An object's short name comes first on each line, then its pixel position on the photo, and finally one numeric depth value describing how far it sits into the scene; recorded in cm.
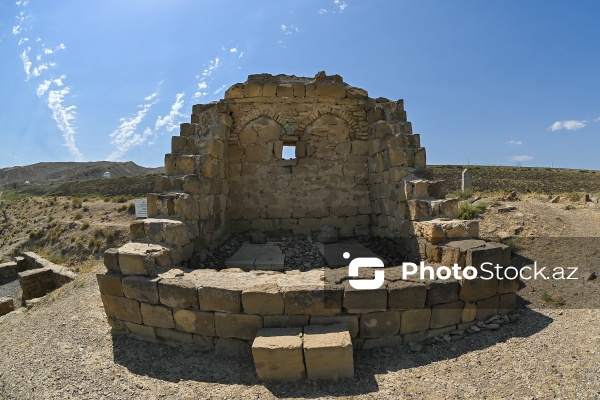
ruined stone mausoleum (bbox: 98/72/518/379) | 386
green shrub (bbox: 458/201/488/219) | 922
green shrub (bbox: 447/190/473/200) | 1325
